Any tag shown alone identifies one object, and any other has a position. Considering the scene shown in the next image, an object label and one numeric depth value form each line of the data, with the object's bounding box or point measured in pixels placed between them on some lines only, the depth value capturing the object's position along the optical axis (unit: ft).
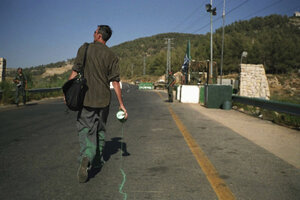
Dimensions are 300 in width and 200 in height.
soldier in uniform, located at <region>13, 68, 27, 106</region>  47.83
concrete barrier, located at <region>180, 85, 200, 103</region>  62.64
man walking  12.02
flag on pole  93.73
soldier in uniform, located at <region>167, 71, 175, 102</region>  61.64
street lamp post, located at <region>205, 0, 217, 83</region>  98.63
